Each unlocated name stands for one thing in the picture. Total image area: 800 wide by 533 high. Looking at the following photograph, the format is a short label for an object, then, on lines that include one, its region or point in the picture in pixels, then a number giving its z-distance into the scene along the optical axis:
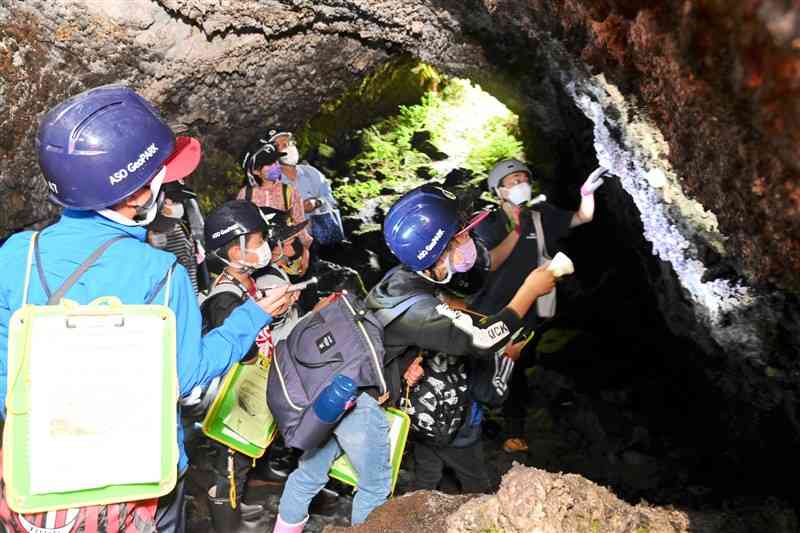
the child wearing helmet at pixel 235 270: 4.45
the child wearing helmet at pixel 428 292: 3.51
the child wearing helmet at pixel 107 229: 2.40
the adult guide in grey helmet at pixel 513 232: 5.23
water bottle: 3.36
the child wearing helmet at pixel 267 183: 6.11
